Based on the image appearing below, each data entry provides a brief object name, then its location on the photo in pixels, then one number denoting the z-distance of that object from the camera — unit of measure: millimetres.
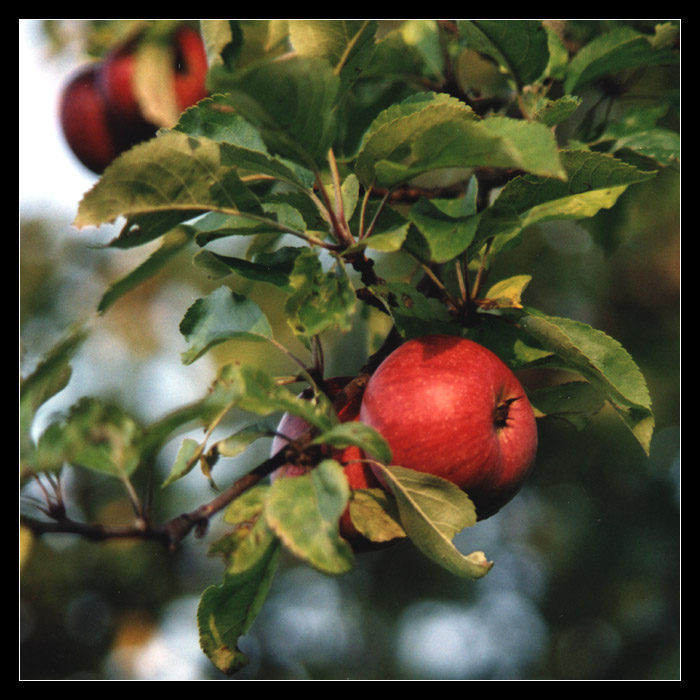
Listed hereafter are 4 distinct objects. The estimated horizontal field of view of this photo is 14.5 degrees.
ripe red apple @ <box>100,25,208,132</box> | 1190
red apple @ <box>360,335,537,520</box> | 909
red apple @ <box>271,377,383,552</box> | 923
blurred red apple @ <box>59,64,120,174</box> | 1306
